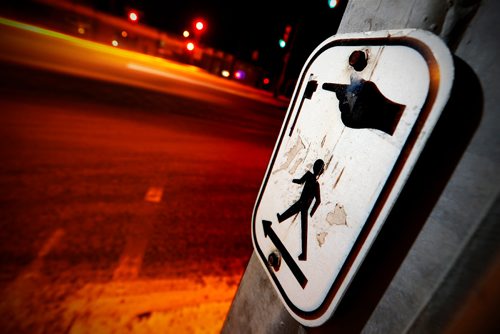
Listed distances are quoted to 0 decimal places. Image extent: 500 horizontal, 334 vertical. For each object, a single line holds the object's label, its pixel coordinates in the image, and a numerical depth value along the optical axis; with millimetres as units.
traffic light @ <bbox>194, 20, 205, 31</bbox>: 17916
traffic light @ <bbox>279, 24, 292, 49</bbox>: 21766
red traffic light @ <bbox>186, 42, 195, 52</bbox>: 32656
